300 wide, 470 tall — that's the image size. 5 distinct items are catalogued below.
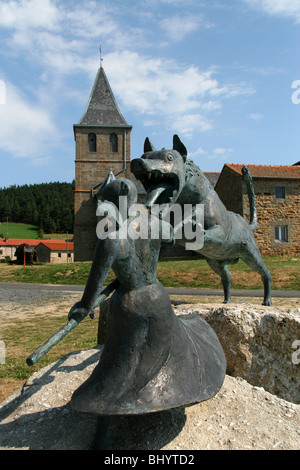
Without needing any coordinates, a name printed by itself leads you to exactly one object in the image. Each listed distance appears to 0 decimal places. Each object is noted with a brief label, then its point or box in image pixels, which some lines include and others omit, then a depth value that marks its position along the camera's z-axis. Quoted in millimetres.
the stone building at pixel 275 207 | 23609
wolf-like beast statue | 3445
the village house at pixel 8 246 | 62906
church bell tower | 35562
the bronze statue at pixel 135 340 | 2316
